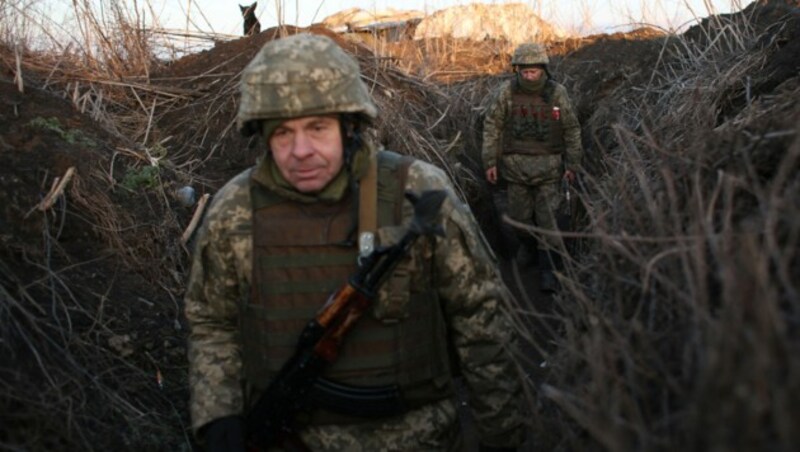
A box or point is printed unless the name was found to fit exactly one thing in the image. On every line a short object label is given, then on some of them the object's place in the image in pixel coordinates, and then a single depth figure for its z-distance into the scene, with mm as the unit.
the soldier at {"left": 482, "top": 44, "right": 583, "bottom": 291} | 7555
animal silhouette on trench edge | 8516
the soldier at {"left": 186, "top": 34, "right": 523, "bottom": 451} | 2562
